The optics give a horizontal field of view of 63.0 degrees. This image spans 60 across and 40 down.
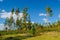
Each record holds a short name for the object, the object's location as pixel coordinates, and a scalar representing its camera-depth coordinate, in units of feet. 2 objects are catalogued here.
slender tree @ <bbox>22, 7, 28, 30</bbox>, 119.37
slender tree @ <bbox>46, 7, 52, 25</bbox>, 108.20
